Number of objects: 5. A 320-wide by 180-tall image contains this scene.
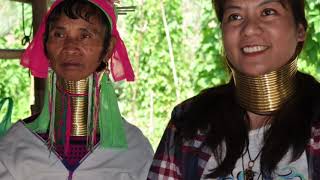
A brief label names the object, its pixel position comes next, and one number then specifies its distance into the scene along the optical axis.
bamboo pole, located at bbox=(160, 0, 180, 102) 7.76
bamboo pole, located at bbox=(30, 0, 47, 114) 3.43
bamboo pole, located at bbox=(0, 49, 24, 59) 3.46
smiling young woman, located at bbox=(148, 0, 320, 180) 1.85
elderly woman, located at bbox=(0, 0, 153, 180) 2.60
